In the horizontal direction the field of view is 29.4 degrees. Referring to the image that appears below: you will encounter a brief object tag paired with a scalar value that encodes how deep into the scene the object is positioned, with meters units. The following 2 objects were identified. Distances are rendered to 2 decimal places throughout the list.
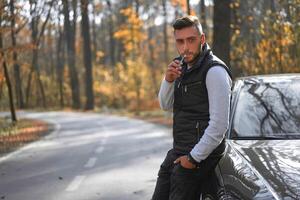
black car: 3.85
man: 4.07
